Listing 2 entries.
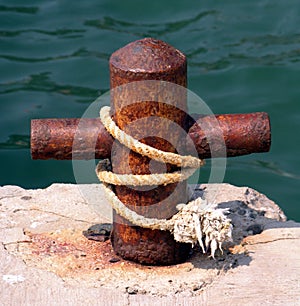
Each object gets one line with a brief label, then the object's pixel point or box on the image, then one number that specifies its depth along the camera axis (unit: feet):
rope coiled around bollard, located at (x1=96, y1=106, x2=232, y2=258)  16.05
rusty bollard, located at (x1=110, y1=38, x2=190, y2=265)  15.81
